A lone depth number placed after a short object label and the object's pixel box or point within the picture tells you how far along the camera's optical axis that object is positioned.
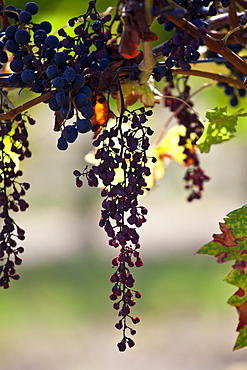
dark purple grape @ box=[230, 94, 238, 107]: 2.62
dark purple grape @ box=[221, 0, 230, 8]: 2.09
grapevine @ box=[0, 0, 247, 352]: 2.06
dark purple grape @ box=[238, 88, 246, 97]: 2.57
